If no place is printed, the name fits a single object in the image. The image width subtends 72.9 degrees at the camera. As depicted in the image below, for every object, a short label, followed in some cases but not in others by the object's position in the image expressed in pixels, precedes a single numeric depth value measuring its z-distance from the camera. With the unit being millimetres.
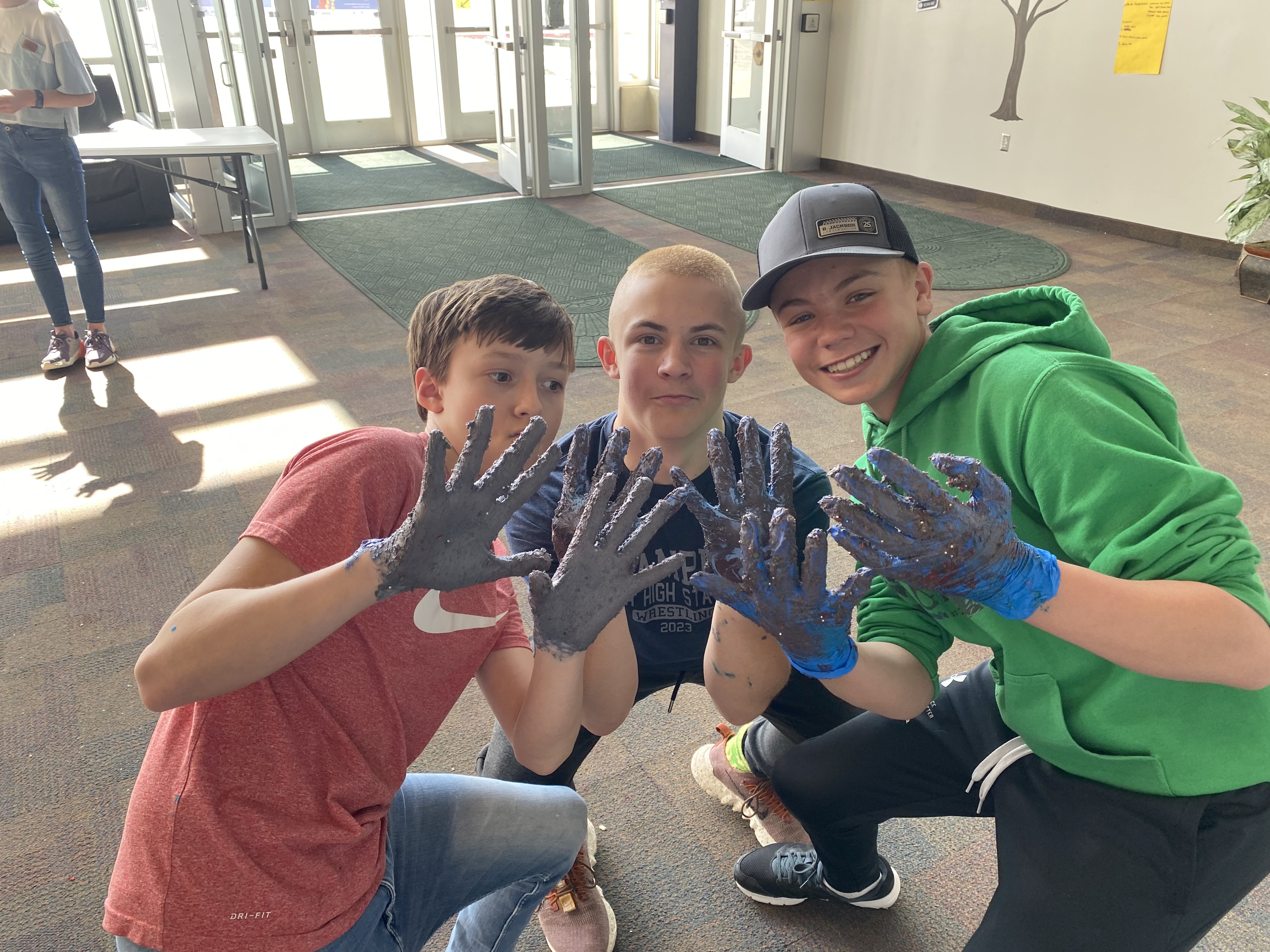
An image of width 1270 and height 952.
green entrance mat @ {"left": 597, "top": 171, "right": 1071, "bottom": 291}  4738
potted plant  4230
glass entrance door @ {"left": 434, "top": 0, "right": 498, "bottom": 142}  8367
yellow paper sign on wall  4945
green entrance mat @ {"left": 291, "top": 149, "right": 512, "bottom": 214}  6645
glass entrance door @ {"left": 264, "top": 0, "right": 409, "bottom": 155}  7895
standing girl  3086
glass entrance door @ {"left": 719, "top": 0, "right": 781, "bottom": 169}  7160
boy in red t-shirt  814
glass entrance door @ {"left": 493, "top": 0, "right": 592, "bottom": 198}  6156
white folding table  4078
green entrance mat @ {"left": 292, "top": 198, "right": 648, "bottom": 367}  4504
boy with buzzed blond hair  1305
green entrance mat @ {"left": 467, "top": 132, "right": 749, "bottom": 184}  7527
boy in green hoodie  857
